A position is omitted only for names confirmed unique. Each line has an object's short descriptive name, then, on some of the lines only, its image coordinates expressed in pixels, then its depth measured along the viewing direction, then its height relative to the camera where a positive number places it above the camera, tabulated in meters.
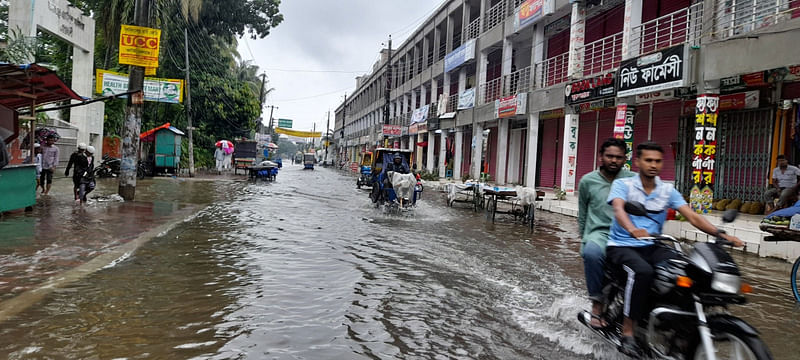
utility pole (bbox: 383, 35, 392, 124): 43.20 +5.13
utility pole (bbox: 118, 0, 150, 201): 13.62 +0.67
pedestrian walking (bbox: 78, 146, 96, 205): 12.47 -0.76
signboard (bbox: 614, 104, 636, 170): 15.72 +1.72
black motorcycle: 2.95 -0.80
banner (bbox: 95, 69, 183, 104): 24.59 +3.10
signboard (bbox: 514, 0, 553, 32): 20.72 +6.84
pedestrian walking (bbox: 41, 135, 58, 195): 13.61 -0.27
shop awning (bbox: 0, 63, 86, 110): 9.10 +1.23
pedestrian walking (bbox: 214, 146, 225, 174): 37.47 +0.05
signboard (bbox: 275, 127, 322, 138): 79.69 +4.58
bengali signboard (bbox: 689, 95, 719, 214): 12.13 +0.68
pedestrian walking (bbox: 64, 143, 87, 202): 12.36 -0.30
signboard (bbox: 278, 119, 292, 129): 80.62 +5.94
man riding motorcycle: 3.44 -0.34
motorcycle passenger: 4.08 -0.31
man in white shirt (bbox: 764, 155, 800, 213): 11.98 +0.25
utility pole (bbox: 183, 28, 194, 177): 29.26 +2.28
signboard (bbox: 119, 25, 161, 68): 12.98 +2.73
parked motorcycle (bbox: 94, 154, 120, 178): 23.20 -0.73
